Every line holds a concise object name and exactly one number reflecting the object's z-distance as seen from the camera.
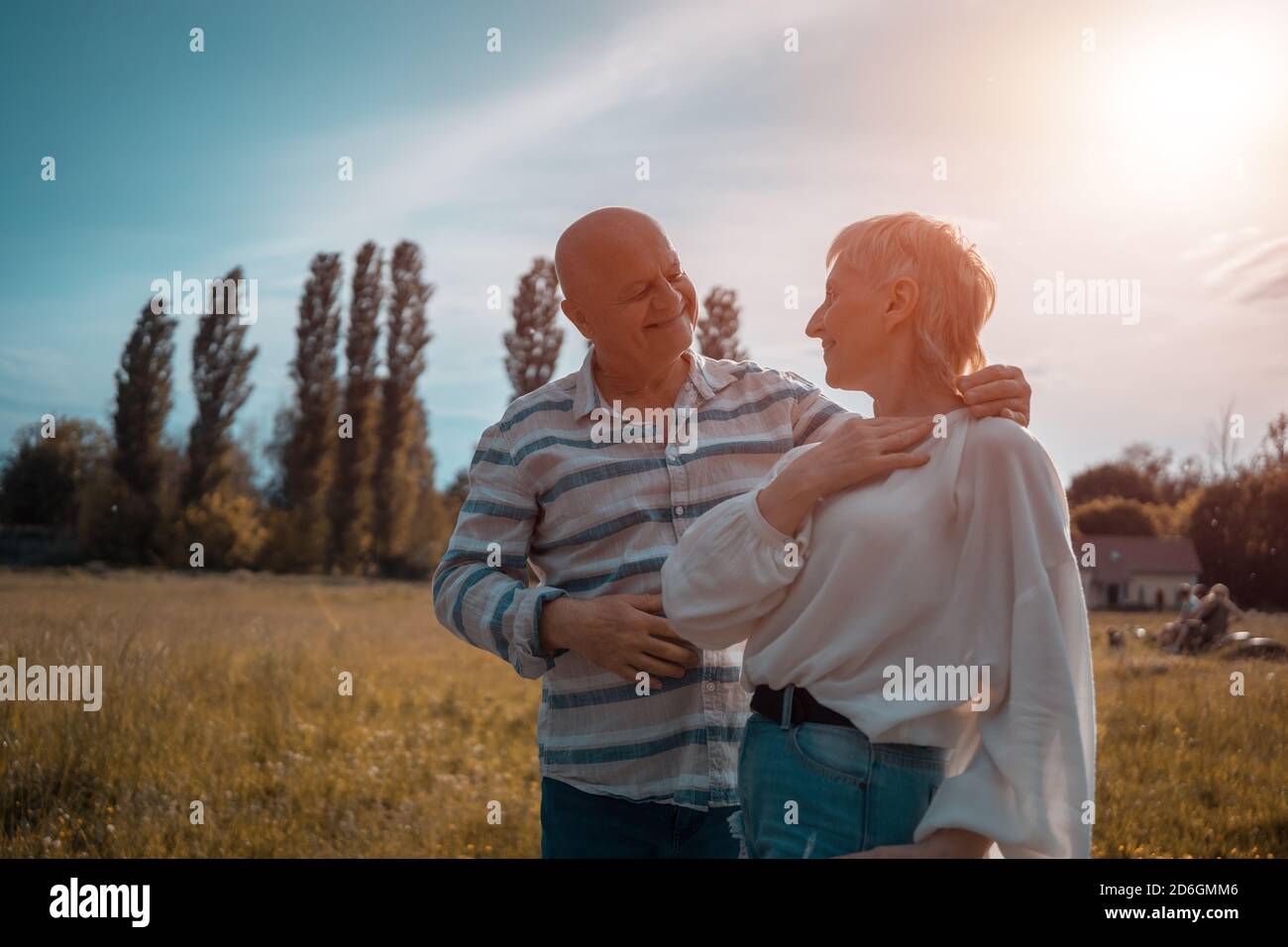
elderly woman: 1.49
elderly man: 2.26
